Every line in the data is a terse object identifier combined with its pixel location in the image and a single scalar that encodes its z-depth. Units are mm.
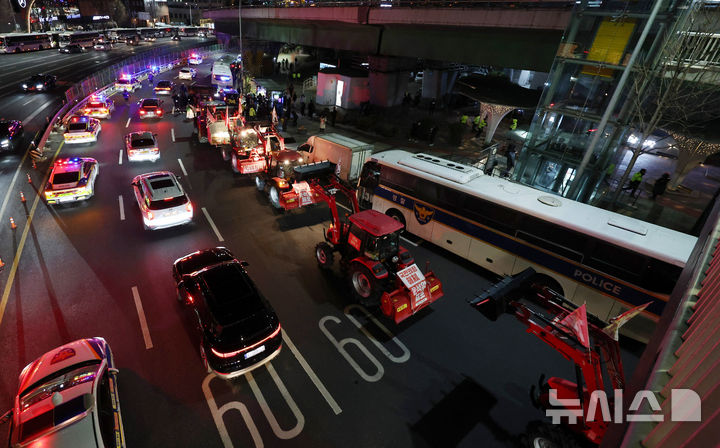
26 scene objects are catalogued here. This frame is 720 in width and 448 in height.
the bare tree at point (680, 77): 13500
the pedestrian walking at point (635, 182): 19188
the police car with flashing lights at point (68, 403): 5449
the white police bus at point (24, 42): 49894
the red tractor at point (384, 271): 9453
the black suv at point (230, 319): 7578
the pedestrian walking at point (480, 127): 30641
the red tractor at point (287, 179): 13383
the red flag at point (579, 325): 6105
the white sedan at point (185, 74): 43897
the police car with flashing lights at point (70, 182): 14212
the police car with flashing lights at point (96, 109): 26922
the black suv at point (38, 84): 33156
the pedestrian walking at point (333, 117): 30300
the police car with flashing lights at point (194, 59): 57719
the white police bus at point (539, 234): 9344
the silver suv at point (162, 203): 12805
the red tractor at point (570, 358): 6328
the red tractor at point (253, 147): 17766
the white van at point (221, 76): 41312
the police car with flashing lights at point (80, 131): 21422
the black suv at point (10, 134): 19922
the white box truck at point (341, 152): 18161
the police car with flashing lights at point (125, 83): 36281
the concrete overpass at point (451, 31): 18258
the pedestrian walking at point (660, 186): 18931
